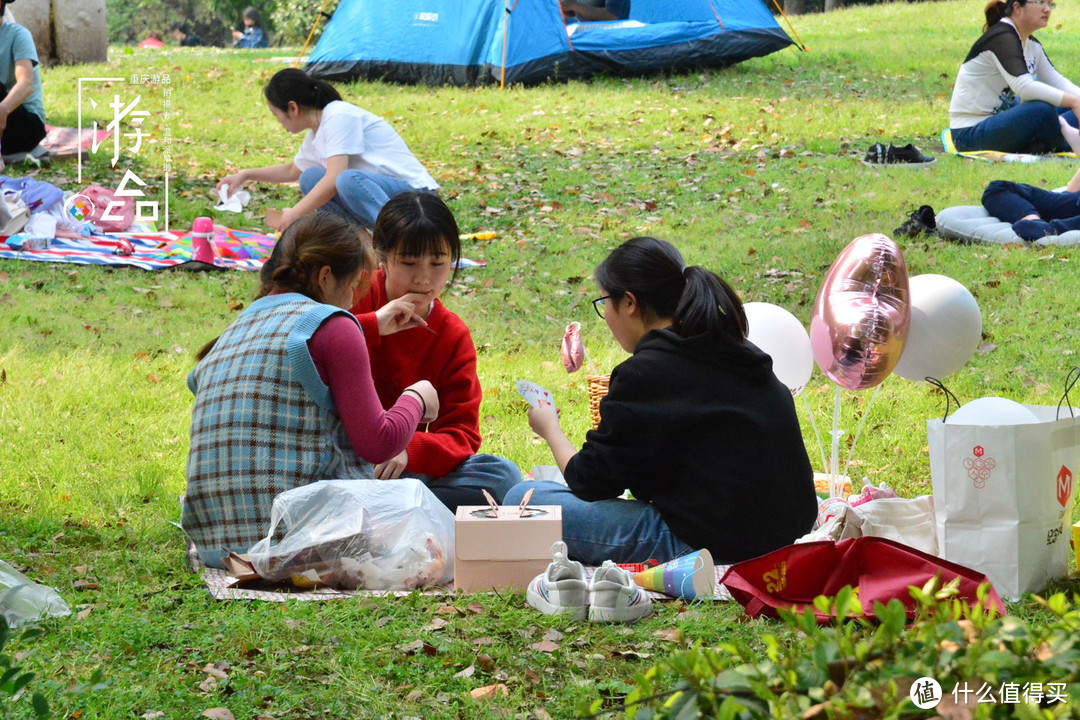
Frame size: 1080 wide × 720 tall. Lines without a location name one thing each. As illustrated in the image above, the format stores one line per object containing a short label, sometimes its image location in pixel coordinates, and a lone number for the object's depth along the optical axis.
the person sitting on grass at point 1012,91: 16.47
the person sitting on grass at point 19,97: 16.94
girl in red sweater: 7.36
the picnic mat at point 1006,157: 16.98
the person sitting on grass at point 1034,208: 13.29
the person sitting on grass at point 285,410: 6.09
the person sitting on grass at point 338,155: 13.04
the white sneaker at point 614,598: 5.48
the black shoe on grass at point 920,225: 13.81
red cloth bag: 5.37
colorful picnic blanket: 14.30
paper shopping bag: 5.55
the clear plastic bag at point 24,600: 5.37
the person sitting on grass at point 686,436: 5.98
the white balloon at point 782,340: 7.42
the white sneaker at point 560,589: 5.52
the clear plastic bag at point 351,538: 5.88
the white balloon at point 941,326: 7.08
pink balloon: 6.83
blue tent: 24.70
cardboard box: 5.99
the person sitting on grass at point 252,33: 46.28
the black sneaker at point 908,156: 17.23
